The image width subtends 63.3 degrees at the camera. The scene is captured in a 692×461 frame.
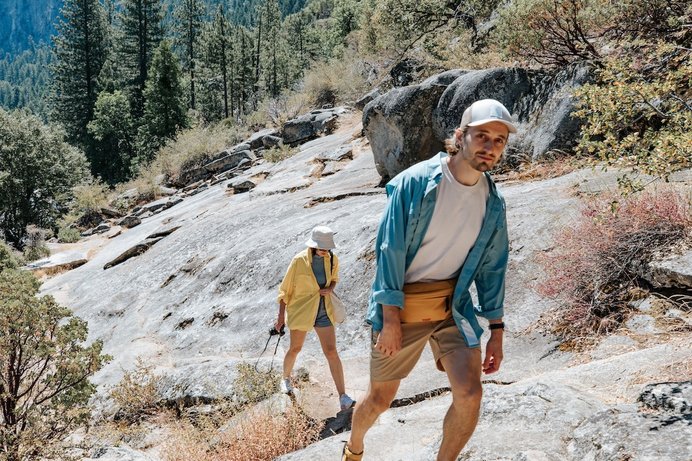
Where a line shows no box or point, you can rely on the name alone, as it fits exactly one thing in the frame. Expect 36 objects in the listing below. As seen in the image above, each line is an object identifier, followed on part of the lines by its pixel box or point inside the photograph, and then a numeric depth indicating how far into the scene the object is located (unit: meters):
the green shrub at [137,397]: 5.88
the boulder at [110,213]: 21.19
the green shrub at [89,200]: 22.11
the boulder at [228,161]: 20.41
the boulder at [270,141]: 20.83
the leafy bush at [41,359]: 4.78
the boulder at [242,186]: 15.04
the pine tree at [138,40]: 41.97
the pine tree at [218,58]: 43.42
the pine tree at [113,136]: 37.28
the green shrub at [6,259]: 12.89
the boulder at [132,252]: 11.90
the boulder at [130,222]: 17.05
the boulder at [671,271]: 4.37
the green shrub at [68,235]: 18.80
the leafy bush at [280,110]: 23.61
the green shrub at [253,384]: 5.01
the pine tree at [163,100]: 35.06
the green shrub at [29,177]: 26.20
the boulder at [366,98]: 18.06
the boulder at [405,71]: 15.02
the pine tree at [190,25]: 48.62
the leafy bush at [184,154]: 22.86
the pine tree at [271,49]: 44.34
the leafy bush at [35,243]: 17.11
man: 2.49
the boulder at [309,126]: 19.71
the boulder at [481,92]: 8.59
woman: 4.75
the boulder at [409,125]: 9.66
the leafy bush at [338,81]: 21.64
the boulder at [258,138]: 21.80
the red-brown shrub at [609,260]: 4.74
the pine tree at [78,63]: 41.22
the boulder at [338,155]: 14.16
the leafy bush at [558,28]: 8.48
